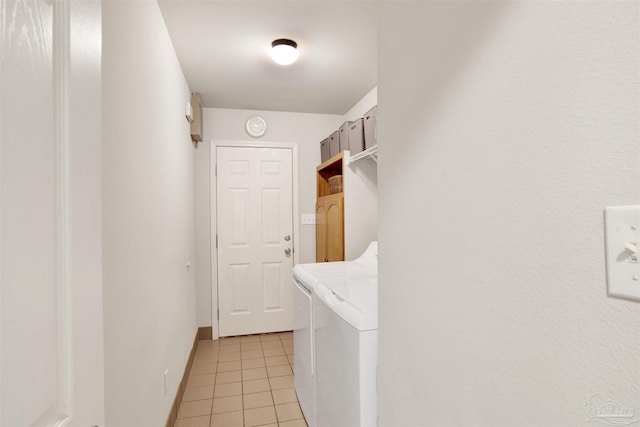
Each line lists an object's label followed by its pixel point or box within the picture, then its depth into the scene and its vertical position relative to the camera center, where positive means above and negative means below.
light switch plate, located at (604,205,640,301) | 0.42 -0.04
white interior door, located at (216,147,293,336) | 3.44 -0.19
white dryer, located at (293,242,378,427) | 1.83 -0.56
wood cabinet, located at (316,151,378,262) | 2.77 +0.08
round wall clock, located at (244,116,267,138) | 3.50 +1.04
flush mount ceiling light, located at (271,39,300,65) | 2.13 +1.14
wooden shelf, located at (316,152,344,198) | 3.42 +0.50
